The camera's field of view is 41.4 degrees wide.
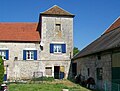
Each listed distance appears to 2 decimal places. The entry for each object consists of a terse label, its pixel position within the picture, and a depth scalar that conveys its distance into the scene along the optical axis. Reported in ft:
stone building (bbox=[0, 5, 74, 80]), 71.68
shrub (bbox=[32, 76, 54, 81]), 67.58
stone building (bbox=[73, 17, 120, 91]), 36.70
